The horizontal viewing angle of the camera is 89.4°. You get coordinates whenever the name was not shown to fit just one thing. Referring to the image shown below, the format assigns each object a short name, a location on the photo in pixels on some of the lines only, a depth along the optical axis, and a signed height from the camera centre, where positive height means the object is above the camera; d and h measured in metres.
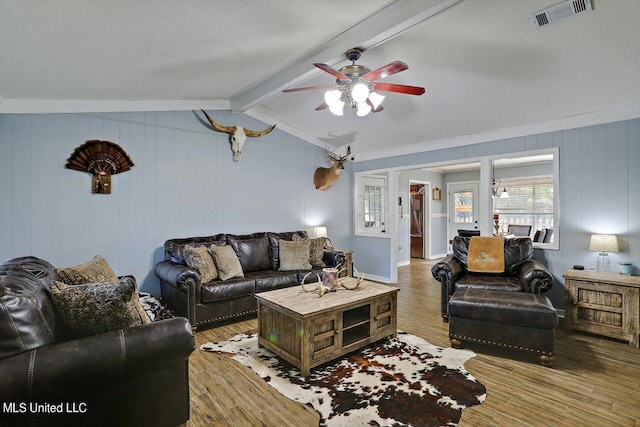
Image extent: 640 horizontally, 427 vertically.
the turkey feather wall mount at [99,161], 3.71 +0.60
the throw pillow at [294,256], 4.55 -0.62
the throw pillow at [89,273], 2.26 -0.46
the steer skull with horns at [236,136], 4.80 +1.15
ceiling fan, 2.56 +1.08
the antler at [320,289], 3.01 -0.74
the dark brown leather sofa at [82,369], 1.43 -0.75
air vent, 2.36 +1.52
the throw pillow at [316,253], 4.77 -0.61
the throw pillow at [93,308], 1.74 -0.52
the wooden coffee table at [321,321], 2.58 -0.98
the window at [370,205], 6.63 +0.14
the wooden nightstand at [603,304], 3.12 -0.93
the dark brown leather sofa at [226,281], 3.55 -0.82
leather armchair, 3.41 -0.74
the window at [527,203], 7.62 +0.21
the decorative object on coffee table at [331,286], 3.07 -0.73
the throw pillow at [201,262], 3.68 -0.58
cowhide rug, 2.08 -1.30
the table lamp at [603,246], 3.50 -0.38
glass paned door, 8.95 +0.14
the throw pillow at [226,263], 3.89 -0.62
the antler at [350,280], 3.23 -0.75
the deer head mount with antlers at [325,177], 5.57 +0.63
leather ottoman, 2.73 -0.97
